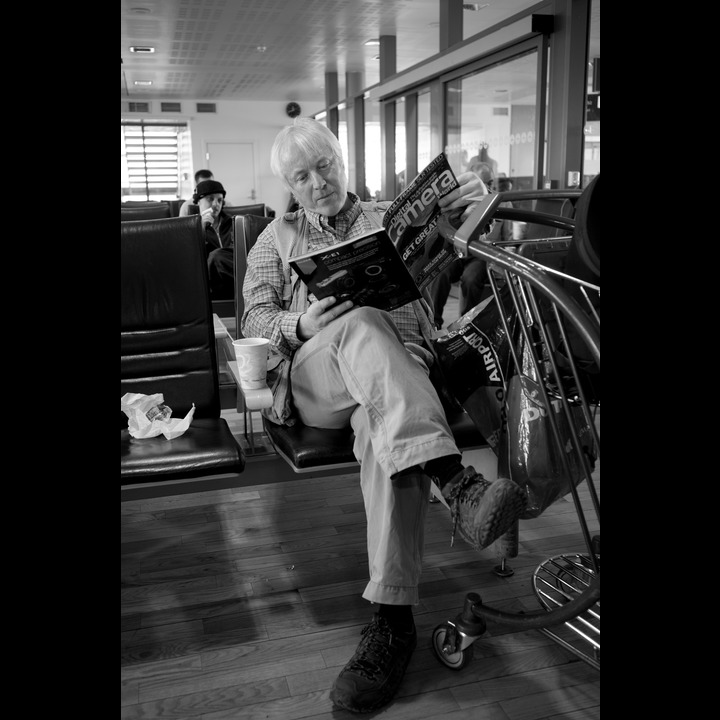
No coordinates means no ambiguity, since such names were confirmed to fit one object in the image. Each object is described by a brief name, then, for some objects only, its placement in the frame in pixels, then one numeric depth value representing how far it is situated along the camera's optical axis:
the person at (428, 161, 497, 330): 4.73
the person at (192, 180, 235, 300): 3.95
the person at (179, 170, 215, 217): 5.28
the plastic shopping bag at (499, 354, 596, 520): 1.42
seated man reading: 1.43
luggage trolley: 1.14
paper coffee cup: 1.78
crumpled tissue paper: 1.85
